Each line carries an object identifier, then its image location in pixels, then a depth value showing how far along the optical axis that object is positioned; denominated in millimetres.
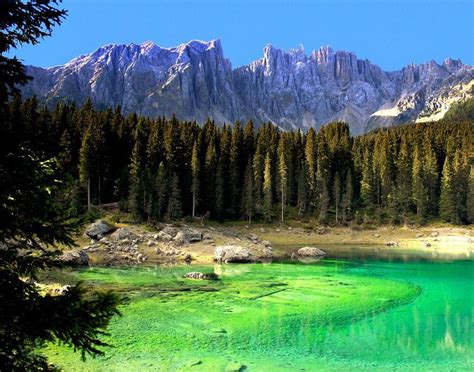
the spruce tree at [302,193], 89312
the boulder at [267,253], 52281
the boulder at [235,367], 15349
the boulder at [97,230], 52031
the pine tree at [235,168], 83500
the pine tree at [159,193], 67562
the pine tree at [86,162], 66812
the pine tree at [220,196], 79438
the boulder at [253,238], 63069
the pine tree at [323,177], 86438
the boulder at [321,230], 77756
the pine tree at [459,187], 86500
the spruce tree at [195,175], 75994
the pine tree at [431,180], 91500
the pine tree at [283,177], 87394
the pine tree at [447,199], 86375
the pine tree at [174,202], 69750
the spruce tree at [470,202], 85562
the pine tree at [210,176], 80625
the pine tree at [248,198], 80500
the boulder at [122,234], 51981
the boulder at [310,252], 55562
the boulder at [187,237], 53575
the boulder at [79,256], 40878
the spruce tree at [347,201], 88188
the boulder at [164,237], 53844
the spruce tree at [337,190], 88606
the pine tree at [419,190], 87375
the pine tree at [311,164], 92438
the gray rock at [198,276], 35594
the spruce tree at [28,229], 6500
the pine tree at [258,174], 83100
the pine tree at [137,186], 63812
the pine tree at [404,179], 89875
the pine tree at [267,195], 82438
